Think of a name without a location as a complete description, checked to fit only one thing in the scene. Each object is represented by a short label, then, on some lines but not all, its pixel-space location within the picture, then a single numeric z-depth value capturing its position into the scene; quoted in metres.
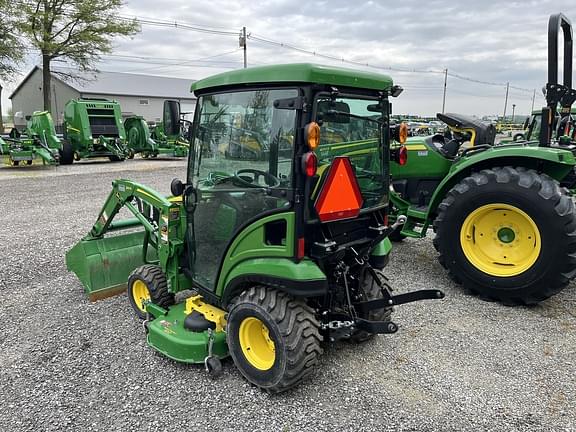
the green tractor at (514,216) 4.01
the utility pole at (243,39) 30.22
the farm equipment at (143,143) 17.45
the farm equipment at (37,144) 14.46
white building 39.91
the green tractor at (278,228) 2.59
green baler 15.23
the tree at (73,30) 21.05
